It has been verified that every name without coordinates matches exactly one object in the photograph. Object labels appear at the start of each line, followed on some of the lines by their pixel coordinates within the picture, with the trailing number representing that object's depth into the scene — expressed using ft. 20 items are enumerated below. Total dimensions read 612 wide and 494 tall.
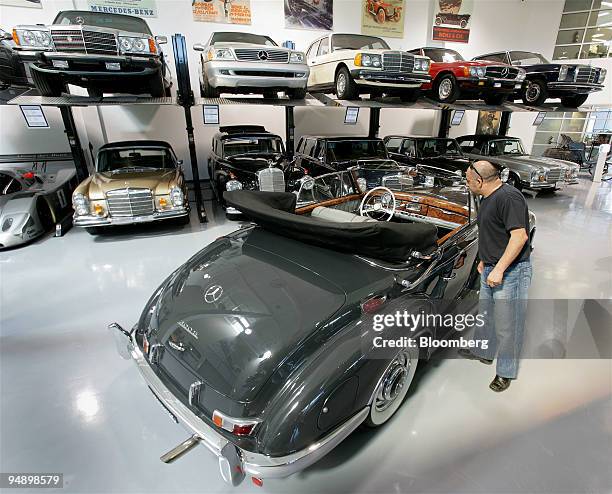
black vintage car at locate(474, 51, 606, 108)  28.66
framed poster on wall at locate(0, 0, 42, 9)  24.95
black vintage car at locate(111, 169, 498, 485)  5.20
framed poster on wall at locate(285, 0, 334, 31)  31.96
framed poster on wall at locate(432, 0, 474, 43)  37.19
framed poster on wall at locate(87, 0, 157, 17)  26.76
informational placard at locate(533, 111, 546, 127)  33.74
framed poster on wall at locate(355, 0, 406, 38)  34.61
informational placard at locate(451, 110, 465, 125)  31.37
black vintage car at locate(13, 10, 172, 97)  16.30
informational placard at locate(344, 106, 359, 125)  24.39
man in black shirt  7.14
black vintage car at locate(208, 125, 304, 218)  19.69
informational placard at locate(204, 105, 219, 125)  20.77
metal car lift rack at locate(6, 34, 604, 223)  18.69
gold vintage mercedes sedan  17.42
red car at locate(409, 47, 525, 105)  25.96
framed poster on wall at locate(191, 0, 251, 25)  29.55
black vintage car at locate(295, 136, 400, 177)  23.18
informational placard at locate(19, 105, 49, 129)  17.94
